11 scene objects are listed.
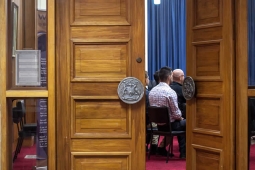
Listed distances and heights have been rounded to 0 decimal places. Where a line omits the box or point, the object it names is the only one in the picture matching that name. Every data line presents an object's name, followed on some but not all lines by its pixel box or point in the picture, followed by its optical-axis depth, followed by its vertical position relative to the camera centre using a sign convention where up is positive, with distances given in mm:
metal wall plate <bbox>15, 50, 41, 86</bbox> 3285 +80
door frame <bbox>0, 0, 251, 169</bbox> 3232 -39
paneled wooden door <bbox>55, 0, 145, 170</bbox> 3305 -21
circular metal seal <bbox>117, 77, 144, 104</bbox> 3266 -71
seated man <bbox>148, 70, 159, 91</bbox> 8063 -75
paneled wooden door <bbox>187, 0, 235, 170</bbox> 3336 -32
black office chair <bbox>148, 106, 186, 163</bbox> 5410 -446
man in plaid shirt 5586 -242
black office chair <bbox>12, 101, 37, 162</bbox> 3311 -326
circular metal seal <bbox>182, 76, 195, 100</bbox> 3609 -64
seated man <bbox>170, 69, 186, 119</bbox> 6055 -83
